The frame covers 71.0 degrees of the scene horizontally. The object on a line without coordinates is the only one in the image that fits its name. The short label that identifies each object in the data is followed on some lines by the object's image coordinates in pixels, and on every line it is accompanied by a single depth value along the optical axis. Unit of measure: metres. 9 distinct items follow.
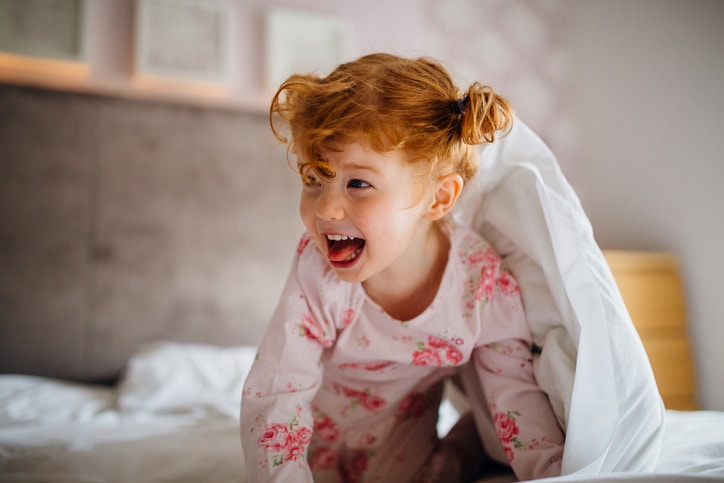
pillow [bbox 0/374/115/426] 1.29
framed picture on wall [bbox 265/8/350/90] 2.24
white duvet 0.70
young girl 0.74
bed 0.82
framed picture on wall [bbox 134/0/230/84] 2.03
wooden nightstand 1.98
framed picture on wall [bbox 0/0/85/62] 1.84
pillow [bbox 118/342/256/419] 1.41
